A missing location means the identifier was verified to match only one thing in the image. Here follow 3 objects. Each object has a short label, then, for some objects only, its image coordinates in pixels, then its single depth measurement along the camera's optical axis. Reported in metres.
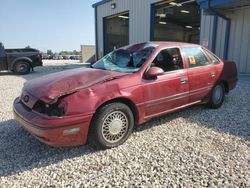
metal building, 9.84
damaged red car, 2.72
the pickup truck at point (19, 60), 11.48
